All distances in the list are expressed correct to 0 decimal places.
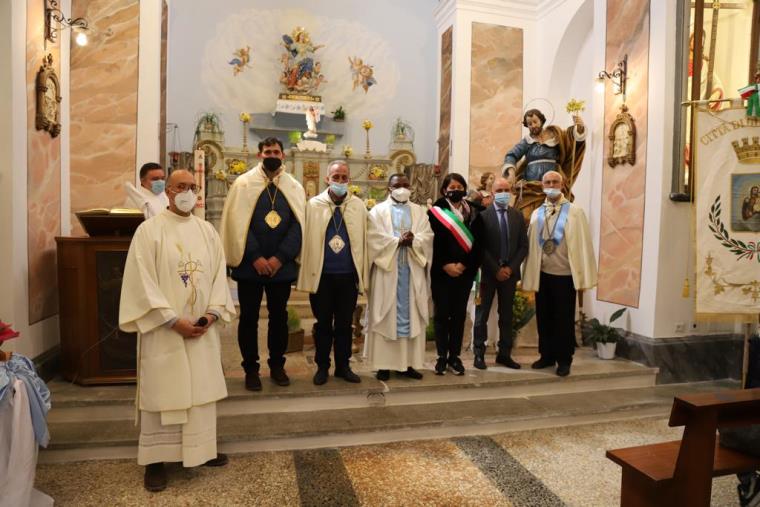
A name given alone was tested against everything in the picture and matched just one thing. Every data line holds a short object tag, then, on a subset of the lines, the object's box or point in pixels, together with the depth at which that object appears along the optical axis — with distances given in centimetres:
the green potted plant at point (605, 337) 532
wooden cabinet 402
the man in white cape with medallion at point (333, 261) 406
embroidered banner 408
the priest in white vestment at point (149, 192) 414
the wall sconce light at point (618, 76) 553
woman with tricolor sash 438
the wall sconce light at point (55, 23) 426
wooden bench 217
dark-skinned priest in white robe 425
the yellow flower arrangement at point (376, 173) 1021
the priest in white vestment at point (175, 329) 290
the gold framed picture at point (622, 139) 541
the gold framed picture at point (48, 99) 407
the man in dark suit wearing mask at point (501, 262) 471
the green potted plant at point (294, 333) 530
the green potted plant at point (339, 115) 1086
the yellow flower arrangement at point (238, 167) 882
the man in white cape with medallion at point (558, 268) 476
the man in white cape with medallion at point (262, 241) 383
